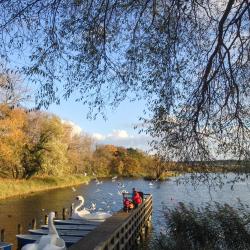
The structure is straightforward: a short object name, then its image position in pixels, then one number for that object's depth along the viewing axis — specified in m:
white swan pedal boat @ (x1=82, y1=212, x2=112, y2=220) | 13.91
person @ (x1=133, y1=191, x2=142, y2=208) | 15.54
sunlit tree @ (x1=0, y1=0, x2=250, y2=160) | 5.70
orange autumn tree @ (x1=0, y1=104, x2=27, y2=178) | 28.37
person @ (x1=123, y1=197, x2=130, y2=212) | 14.53
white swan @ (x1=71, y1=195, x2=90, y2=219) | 14.31
